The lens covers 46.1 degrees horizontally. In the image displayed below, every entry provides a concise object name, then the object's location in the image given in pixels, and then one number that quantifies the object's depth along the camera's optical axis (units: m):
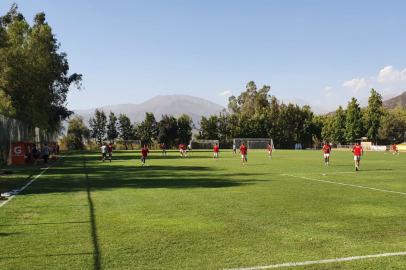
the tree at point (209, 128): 109.94
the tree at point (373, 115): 105.56
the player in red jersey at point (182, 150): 58.35
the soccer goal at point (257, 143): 99.19
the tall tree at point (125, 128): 112.12
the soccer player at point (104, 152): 42.63
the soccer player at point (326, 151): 34.91
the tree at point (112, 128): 113.50
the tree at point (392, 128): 108.56
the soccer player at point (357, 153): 28.81
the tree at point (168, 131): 107.75
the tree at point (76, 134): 100.75
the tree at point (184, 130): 109.94
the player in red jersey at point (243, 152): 37.46
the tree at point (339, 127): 110.21
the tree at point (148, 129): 109.88
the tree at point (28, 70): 46.38
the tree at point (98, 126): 113.69
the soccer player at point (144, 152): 36.42
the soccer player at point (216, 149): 49.12
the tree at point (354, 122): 105.69
